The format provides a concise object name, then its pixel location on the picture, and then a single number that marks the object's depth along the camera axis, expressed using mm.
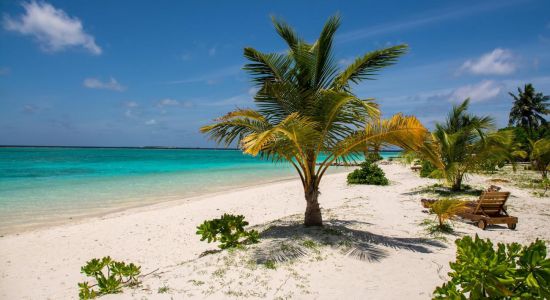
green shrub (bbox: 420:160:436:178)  18650
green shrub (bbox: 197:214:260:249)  5941
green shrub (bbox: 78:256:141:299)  4297
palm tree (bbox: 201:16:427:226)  5766
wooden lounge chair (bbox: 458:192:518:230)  7655
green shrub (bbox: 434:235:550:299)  2084
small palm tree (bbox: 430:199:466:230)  7016
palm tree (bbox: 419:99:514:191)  11625
